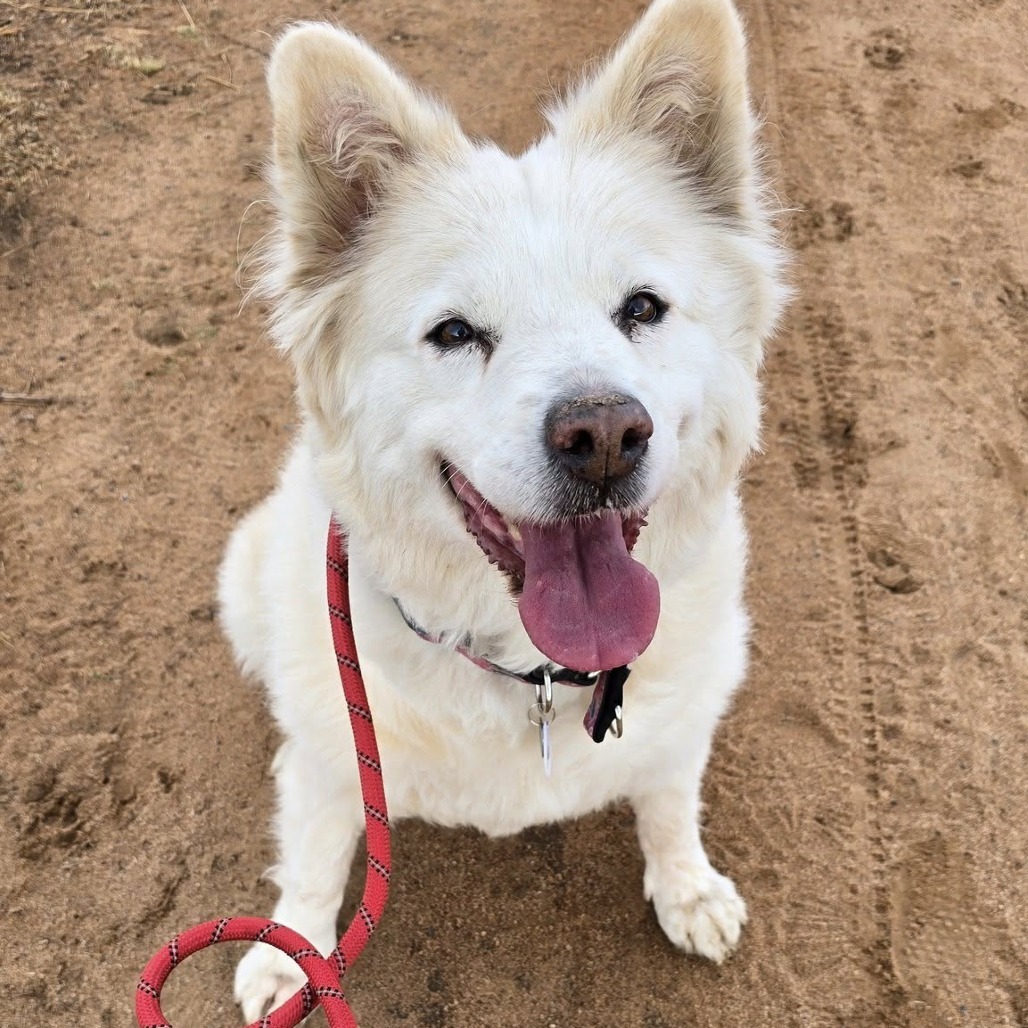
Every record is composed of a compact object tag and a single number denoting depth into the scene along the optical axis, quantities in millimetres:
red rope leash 458
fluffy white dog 489
